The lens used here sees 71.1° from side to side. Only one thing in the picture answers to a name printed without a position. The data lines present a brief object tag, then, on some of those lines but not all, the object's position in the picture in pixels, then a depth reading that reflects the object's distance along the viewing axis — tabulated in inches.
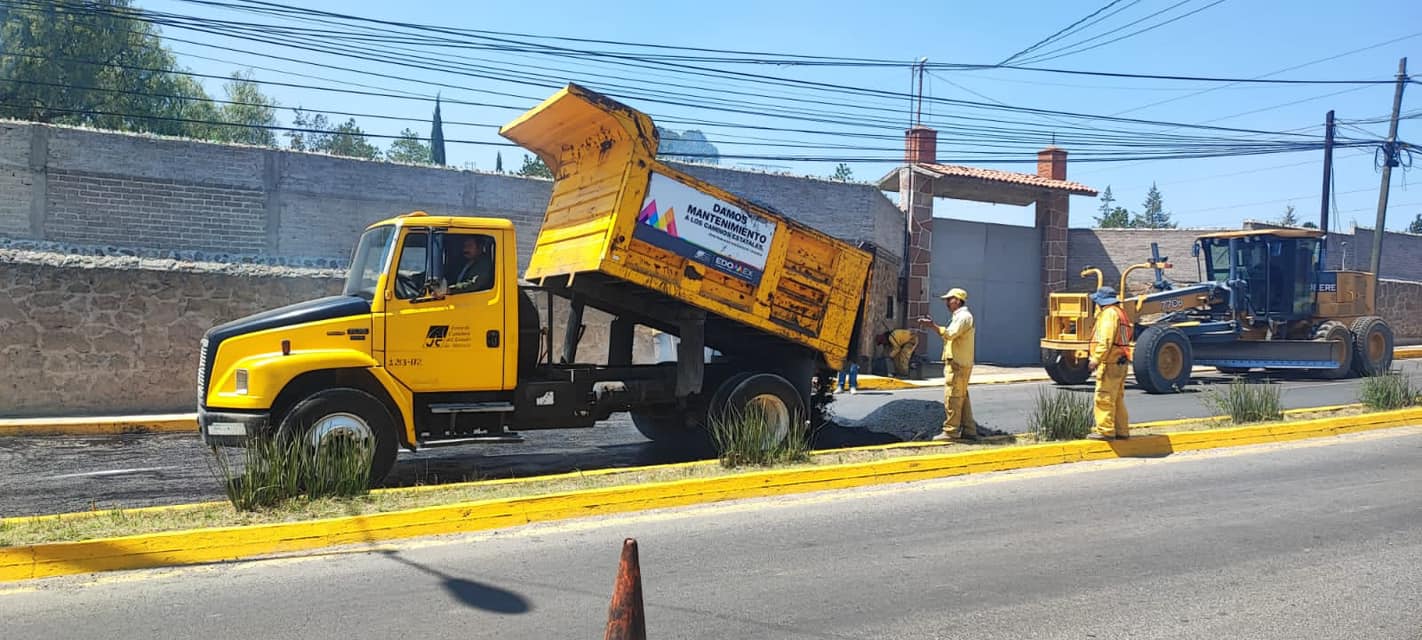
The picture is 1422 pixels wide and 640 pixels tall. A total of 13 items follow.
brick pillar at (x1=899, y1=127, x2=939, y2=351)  825.5
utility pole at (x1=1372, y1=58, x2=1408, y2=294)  1019.3
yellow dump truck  310.2
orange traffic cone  134.1
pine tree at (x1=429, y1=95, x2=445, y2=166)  3085.6
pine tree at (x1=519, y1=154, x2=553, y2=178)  1971.5
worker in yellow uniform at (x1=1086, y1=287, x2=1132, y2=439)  369.7
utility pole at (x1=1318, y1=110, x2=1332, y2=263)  1192.9
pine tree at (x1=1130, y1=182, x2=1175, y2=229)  3843.5
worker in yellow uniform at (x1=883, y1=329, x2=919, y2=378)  397.7
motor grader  666.8
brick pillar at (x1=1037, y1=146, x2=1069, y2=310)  908.0
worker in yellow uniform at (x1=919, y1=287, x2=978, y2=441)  374.9
